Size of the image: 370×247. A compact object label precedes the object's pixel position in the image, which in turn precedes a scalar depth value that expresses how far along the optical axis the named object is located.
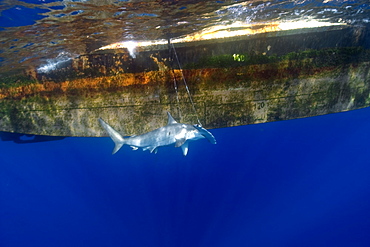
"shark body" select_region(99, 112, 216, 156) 4.92
